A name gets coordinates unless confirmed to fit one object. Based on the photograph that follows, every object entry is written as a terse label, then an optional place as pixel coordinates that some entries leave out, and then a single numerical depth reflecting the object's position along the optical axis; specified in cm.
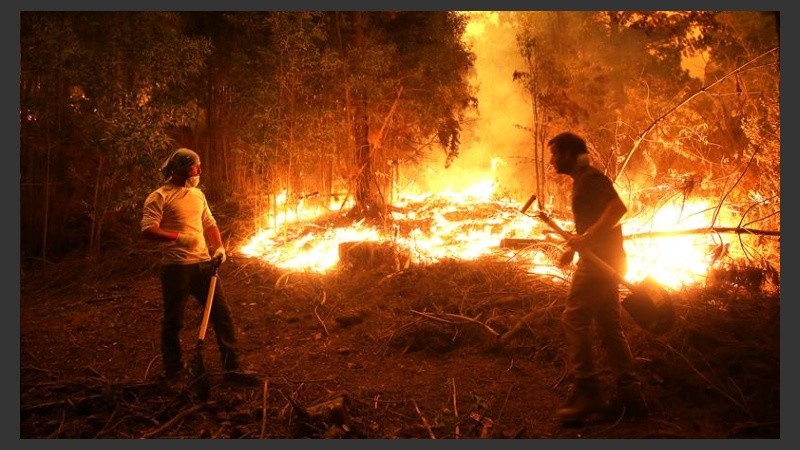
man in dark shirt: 354
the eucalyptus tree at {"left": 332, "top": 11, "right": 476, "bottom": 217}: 1031
